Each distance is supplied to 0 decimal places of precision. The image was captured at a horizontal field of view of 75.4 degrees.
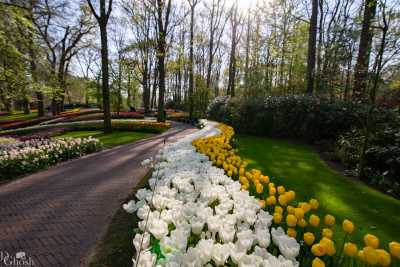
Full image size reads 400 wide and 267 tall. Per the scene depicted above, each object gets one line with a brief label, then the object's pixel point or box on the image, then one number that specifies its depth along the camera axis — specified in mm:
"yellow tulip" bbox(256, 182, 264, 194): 2701
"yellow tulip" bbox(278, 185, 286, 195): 2547
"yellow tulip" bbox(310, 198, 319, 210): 2215
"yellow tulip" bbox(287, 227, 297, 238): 1845
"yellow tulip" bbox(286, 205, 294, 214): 2085
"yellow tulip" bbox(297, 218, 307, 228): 2011
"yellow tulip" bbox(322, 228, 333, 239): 1735
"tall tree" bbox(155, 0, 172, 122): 19359
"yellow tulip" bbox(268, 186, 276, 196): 2564
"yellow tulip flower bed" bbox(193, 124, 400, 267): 1487
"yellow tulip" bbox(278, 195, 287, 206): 2318
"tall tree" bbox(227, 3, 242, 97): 27609
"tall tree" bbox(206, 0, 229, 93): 27406
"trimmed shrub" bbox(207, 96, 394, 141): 10891
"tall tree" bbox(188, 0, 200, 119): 24359
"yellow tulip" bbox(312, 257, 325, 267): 1392
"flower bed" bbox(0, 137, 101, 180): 7422
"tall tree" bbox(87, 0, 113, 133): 15375
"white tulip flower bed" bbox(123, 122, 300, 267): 1559
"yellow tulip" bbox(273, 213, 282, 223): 2057
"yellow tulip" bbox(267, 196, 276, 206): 2420
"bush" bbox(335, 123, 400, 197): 6195
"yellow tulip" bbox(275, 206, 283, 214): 2139
